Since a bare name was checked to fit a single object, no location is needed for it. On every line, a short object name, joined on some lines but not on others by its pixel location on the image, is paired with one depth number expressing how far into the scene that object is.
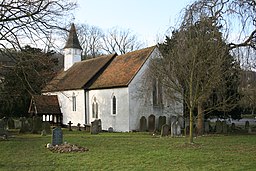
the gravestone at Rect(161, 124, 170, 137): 22.28
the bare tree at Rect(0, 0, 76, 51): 15.66
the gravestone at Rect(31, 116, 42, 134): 26.62
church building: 29.52
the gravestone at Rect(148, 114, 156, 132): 29.07
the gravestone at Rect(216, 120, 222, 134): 25.98
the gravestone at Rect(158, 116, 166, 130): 28.27
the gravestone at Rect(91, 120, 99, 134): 26.39
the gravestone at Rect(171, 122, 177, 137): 21.88
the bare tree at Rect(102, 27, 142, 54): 64.75
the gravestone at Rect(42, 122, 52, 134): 26.03
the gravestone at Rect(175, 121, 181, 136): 22.05
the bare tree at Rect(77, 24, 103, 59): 65.00
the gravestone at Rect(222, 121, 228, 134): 26.03
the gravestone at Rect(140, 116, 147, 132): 28.83
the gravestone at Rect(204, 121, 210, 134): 26.36
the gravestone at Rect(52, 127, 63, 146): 16.22
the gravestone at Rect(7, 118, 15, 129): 33.81
